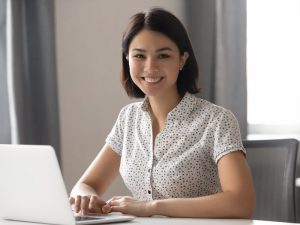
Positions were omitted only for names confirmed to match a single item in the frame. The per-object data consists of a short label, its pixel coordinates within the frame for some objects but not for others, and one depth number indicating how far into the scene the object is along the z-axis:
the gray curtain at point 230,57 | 3.74
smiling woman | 2.18
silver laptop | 1.74
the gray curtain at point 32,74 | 3.17
